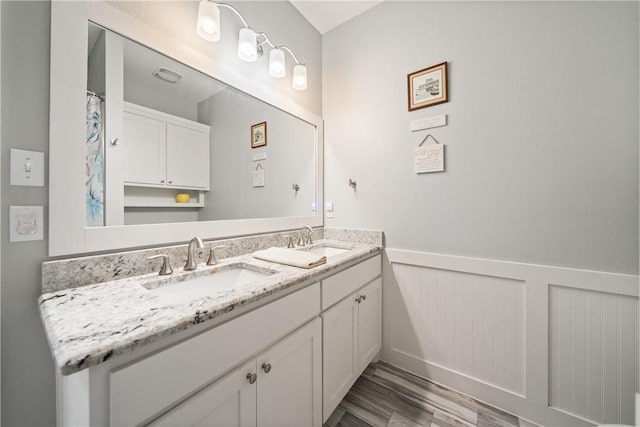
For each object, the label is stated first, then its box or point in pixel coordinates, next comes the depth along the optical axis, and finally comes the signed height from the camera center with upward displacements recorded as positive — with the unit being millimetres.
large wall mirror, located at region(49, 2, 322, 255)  820 +334
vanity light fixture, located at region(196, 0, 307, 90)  1110 +922
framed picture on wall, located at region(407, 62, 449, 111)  1471 +797
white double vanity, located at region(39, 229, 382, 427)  524 -374
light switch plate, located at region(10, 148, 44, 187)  731 +146
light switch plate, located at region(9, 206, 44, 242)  731 -27
